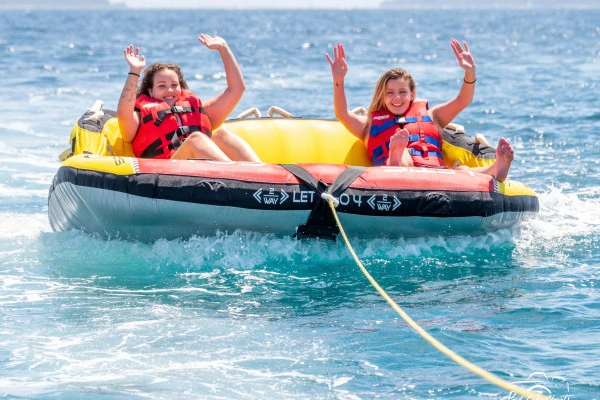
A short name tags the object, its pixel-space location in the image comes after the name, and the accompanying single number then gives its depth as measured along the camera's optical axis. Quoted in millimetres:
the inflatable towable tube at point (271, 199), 9641
